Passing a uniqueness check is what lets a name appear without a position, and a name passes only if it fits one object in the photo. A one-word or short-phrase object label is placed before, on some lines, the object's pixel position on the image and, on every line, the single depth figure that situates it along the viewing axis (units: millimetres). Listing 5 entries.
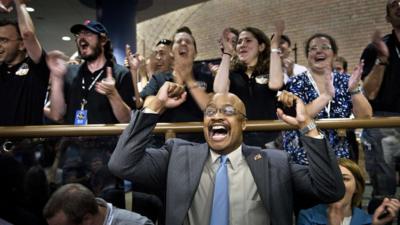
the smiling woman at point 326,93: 2738
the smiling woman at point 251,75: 3041
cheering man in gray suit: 2111
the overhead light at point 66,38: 12312
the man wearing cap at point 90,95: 2752
